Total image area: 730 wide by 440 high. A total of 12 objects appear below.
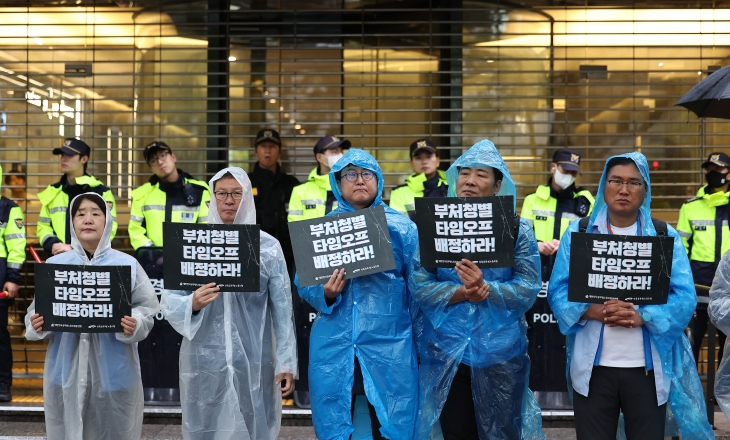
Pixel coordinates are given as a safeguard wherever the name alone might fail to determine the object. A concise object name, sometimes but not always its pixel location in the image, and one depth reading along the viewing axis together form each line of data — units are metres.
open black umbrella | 5.46
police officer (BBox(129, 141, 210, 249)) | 8.05
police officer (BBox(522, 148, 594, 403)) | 8.26
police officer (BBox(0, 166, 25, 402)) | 7.82
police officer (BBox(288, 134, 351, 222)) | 8.27
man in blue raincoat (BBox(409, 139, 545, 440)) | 4.52
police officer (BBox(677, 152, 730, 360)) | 8.12
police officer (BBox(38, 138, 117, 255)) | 8.23
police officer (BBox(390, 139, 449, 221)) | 8.62
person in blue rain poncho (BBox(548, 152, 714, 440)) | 4.36
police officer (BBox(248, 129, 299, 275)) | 8.68
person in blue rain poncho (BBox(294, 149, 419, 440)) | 4.52
